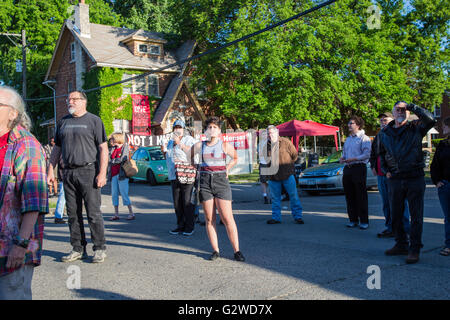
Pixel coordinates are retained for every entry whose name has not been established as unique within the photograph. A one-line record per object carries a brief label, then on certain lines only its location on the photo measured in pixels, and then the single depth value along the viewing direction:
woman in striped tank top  5.38
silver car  12.77
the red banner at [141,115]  30.20
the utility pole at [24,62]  26.71
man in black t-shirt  5.39
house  29.44
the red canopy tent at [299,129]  17.34
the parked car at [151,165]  18.19
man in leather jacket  5.09
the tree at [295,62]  27.48
